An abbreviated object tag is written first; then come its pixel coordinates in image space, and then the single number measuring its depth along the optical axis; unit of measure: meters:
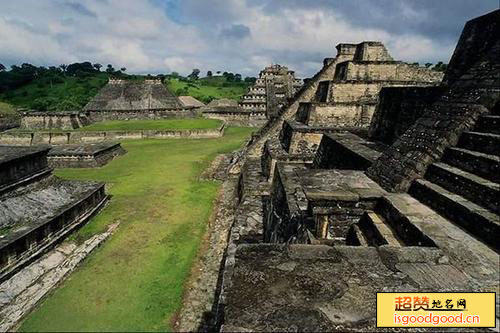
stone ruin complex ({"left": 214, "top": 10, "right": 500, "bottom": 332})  2.59
